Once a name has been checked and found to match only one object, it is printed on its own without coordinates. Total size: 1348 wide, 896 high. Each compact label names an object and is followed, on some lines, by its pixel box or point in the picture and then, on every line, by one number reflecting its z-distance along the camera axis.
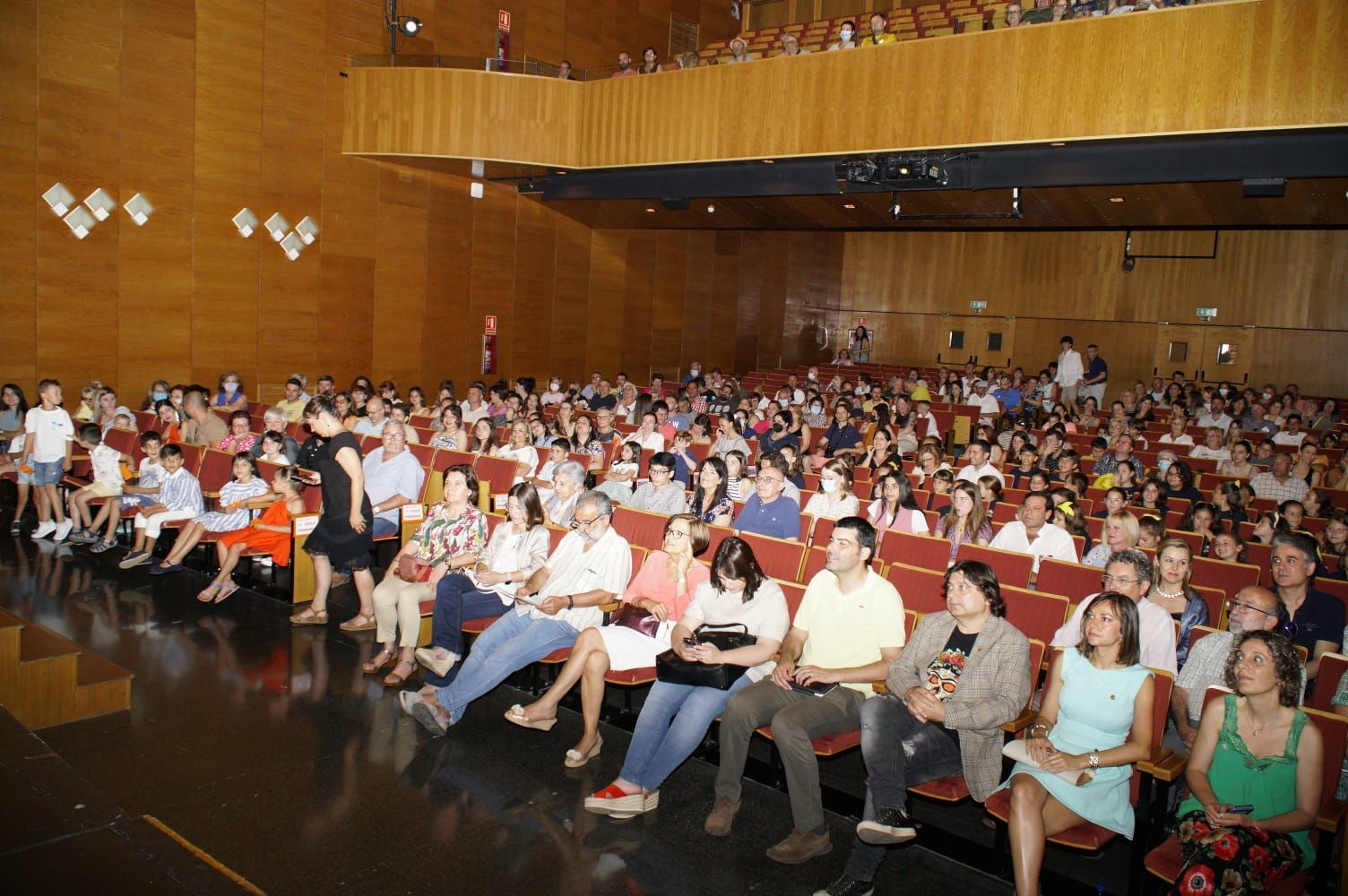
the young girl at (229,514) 6.84
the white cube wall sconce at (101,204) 11.16
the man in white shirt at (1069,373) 15.09
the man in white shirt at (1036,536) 5.77
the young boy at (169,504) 7.13
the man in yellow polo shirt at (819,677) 3.68
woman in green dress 2.98
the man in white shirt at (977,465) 7.48
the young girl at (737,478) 7.04
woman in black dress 5.91
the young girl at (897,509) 6.22
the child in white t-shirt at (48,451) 7.89
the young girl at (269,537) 6.44
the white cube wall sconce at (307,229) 13.16
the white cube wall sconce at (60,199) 10.82
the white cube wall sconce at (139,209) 11.48
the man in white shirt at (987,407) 13.42
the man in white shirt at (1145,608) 4.05
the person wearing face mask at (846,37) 11.55
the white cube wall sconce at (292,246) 13.02
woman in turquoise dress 3.26
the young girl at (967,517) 6.05
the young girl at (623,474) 7.15
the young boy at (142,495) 7.43
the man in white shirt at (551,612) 4.55
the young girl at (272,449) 7.50
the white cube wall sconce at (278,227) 12.82
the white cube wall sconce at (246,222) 12.48
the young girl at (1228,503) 7.04
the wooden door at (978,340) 20.09
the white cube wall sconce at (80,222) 11.04
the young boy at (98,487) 7.62
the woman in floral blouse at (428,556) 5.31
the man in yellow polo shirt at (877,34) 11.45
